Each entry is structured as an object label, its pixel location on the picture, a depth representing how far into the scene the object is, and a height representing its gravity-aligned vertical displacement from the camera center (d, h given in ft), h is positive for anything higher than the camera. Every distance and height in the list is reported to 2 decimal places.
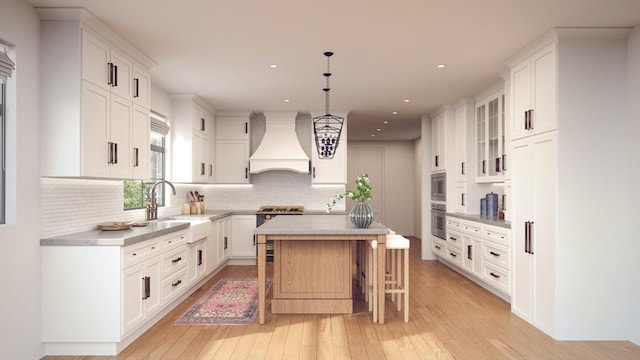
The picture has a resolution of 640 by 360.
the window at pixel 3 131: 9.48 +1.23
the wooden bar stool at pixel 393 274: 13.51 -3.07
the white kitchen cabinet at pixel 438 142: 23.65 +2.51
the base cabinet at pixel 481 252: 15.51 -2.85
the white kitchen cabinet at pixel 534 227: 12.17 -1.29
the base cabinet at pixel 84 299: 10.45 -2.81
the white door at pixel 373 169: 37.19 +1.46
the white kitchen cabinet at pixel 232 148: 23.72 +2.11
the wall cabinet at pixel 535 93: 12.12 +2.82
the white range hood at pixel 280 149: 23.32 +2.03
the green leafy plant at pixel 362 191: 13.87 -0.18
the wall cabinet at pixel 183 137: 19.83 +2.29
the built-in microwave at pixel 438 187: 23.20 -0.08
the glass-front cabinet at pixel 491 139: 17.70 +2.09
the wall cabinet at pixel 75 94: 10.53 +2.33
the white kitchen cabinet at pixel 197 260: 16.51 -3.02
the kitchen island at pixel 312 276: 14.33 -3.07
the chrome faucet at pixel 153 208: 16.50 -0.88
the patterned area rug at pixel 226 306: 13.48 -4.28
